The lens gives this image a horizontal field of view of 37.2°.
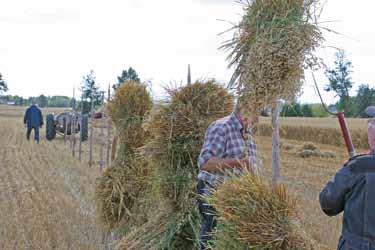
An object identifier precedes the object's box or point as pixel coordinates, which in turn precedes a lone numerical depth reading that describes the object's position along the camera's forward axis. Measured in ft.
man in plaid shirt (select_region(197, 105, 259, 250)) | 12.70
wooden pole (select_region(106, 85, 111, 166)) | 30.94
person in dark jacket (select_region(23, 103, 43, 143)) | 63.83
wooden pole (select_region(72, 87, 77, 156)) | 50.90
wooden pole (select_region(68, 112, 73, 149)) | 60.33
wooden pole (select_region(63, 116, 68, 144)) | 66.45
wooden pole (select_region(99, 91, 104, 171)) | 34.16
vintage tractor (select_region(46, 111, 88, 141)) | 67.31
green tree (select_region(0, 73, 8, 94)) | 216.97
